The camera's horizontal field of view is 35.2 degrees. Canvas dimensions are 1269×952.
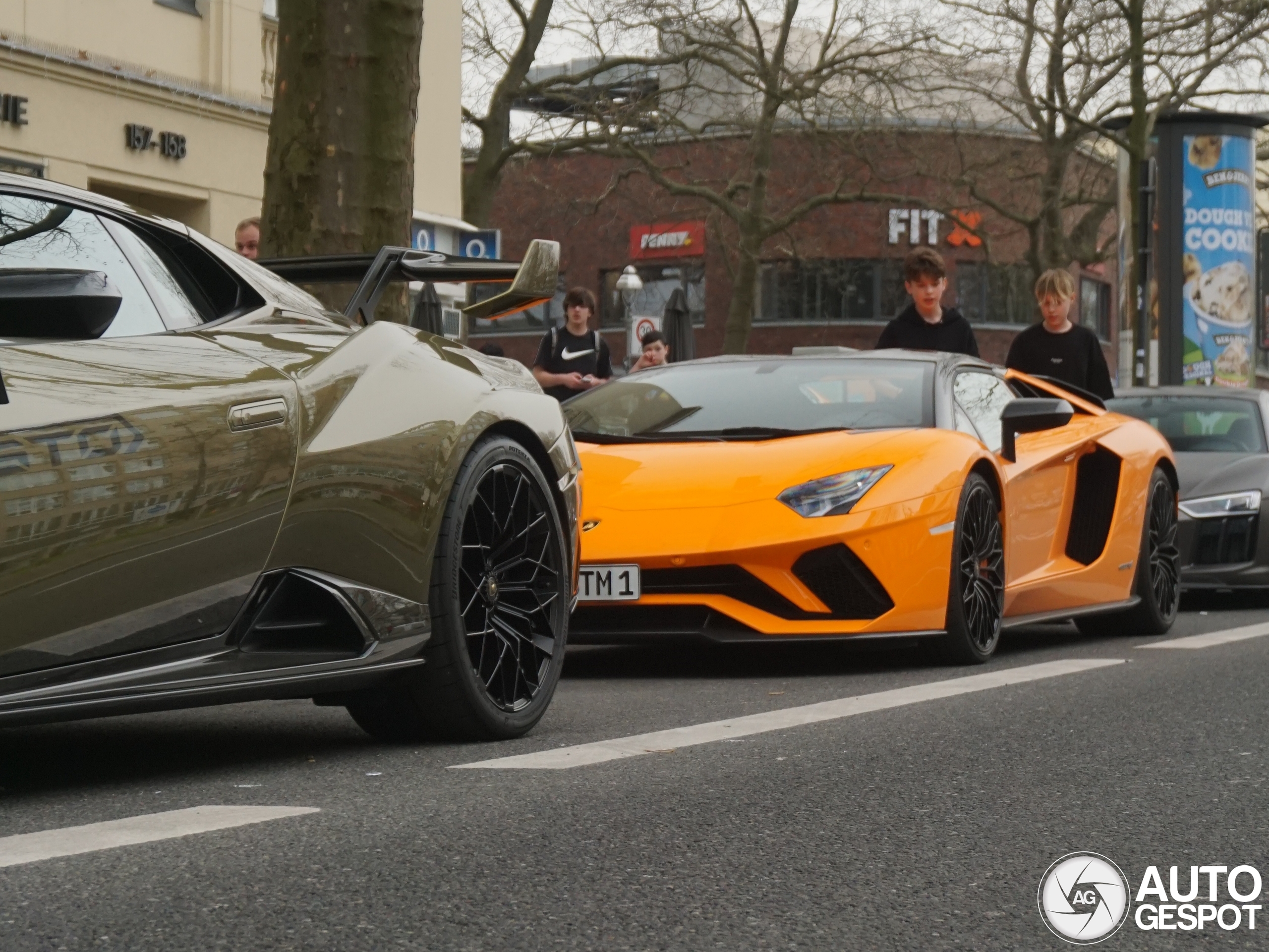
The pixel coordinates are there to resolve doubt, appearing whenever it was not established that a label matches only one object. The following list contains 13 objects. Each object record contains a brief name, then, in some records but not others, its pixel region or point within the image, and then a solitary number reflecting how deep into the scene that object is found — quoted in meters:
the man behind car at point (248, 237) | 9.97
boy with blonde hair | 10.95
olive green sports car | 3.58
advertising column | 23.52
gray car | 10.98
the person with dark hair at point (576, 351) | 13.05
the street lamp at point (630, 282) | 35.09
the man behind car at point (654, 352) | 14.66
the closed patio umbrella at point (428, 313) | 18.39
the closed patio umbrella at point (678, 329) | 22.89
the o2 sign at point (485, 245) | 19.95
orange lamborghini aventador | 6.68
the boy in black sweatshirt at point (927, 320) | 10.09
